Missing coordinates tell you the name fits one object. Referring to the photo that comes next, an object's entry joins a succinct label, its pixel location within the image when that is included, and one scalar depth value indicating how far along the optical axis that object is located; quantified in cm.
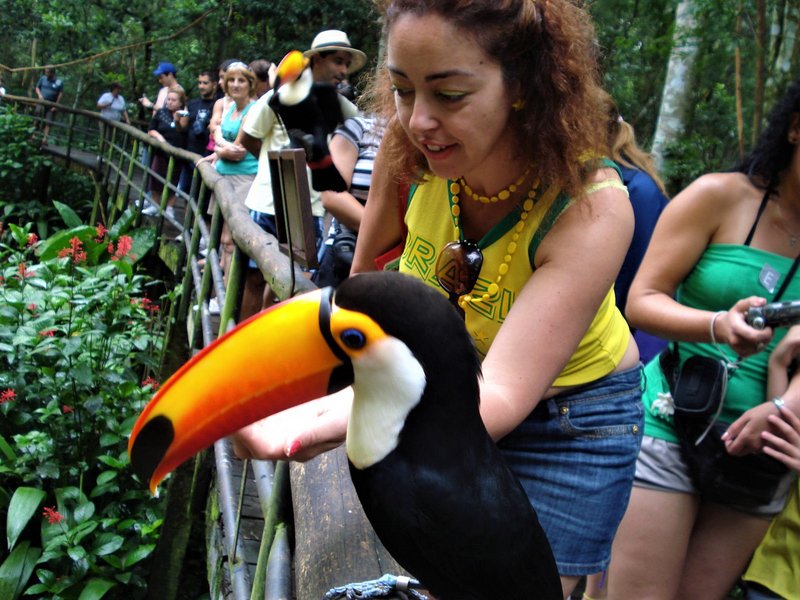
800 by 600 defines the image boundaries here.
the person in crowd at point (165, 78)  1114
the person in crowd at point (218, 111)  809
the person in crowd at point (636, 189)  303
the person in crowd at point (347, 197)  336
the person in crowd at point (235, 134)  608
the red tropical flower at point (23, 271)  493
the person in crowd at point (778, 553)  230
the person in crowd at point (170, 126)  998
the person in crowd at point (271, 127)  404
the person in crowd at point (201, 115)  943
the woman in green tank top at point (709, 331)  231
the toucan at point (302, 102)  366
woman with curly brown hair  155
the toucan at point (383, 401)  141
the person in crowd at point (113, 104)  1536
